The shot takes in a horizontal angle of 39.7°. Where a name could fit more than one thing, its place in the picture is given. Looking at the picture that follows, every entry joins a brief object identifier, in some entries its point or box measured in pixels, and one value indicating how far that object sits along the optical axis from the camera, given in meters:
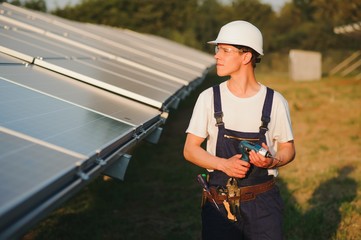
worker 3.03
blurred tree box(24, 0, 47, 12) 41.91
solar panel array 2.03
